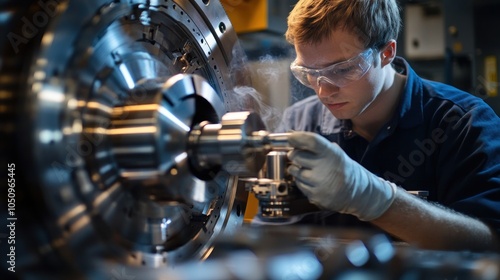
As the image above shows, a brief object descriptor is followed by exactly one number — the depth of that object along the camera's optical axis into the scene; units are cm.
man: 124
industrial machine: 69
